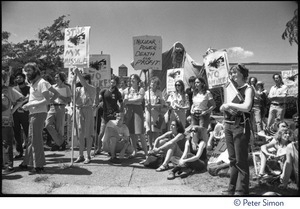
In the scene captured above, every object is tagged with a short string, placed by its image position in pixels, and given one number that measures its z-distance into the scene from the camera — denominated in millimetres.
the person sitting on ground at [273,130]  3793
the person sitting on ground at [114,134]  5688
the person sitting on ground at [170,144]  5063
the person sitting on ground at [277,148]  3697
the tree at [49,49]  19656
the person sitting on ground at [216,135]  6465
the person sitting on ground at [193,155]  4688
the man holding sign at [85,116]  5539
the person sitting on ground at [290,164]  3428
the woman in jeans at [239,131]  3418
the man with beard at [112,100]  5801
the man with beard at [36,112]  4551
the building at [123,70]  43794
